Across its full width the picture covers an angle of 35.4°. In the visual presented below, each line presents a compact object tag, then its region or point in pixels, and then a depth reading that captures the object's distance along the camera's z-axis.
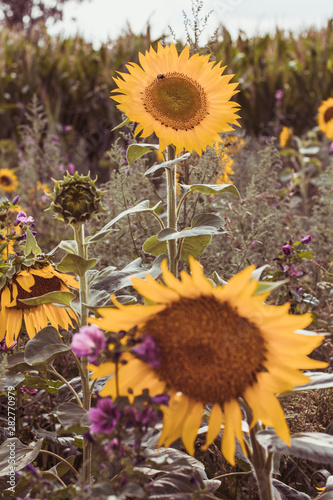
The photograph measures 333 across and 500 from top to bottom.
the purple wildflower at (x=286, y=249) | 1.54
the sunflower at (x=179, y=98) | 1.18
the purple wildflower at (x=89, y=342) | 0.68
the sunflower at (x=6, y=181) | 3.62
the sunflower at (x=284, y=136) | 4.22
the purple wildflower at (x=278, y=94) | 4.86
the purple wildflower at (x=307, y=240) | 1.64
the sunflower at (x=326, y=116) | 3.84
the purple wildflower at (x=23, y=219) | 1.32
